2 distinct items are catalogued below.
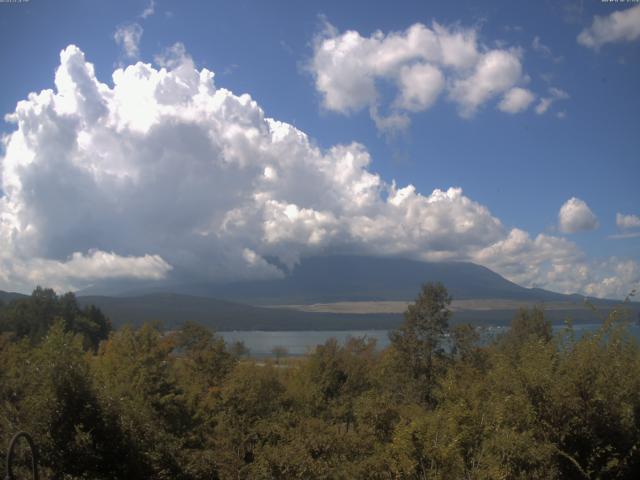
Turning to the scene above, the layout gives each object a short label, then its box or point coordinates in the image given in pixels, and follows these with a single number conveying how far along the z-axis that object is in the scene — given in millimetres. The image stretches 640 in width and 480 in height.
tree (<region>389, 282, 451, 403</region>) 40750
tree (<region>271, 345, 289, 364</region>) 75188
